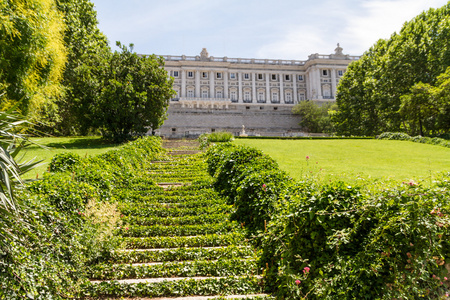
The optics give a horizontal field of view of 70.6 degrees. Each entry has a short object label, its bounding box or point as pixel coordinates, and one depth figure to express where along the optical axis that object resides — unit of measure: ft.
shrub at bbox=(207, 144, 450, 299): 9.68
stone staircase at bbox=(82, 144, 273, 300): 13.66
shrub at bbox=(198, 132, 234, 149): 54.08
